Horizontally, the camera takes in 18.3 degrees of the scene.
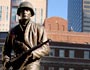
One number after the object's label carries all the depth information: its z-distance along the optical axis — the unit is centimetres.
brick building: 4692
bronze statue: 390
